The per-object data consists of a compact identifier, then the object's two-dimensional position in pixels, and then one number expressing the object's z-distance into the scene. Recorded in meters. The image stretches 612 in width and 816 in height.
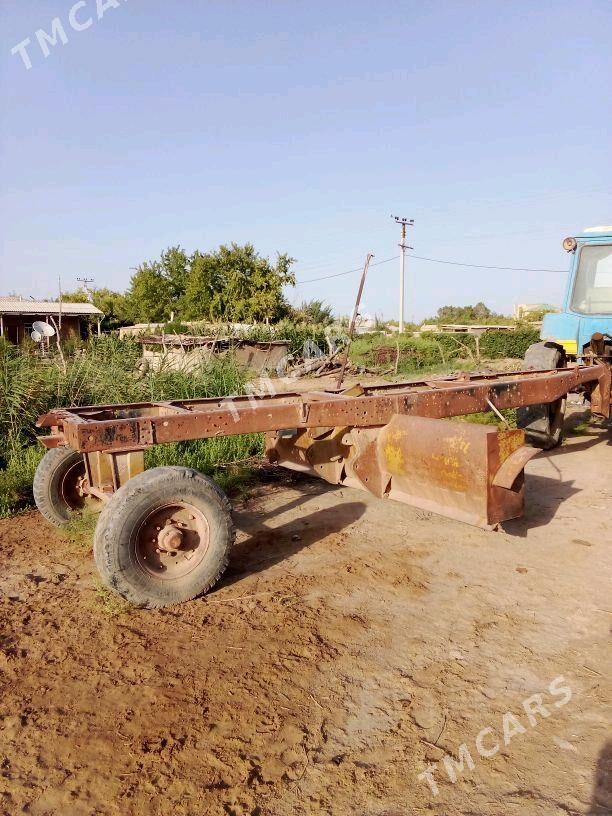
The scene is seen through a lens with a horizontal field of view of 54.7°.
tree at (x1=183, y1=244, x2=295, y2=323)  37.94
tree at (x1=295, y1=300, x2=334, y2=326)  37.62
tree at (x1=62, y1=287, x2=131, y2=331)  44.08
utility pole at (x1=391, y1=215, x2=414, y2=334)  40.03
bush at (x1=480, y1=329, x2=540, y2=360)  26.97
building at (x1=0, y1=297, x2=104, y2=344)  25.92
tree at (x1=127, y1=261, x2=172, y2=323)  43.97
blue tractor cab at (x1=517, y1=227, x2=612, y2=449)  6.94
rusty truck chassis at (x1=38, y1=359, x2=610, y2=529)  3.29
